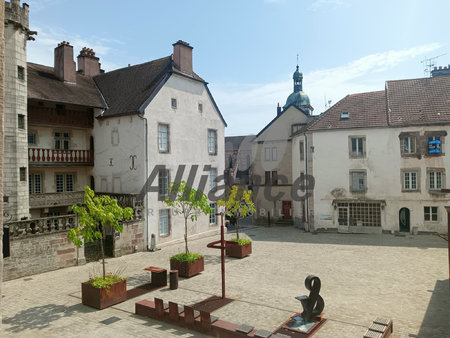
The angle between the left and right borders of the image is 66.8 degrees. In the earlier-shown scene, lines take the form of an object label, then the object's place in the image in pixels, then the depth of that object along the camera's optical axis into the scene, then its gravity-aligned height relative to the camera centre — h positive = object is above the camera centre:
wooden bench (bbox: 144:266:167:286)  14.62 -4.20
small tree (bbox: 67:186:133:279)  12.03 -1.24
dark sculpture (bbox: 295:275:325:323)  10.46 -3.87
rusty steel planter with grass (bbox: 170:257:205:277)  15.82 -4.19
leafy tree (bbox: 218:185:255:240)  20.50 -1.62
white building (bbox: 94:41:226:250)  22.98 +3.26
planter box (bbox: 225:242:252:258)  19.47 -4.26
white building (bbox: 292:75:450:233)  26.33 +1.08
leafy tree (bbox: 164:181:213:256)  16.81 -0.99
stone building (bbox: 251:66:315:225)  35.34 +1.12
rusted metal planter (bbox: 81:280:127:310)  12.09 -4.16
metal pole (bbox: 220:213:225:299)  12.58 -3.15
